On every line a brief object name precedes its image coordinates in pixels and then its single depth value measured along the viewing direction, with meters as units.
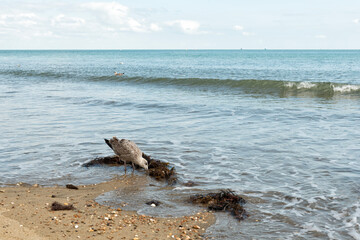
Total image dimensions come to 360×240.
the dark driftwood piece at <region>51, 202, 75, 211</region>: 6.32
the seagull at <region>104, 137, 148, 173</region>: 8.38
